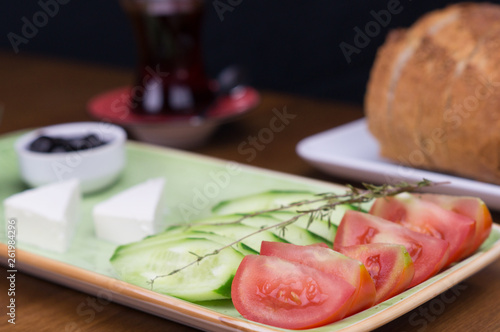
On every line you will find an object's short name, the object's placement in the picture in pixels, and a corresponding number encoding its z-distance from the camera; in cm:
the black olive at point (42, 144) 107
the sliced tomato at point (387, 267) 89
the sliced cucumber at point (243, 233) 93
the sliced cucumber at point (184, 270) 89
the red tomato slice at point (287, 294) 86
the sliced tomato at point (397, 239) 90
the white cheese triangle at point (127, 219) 98
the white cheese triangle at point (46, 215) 97
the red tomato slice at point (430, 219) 92
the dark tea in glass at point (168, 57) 116
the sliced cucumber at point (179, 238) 92
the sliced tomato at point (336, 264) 87
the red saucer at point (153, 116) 116
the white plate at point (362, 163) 100
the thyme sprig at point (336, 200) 93
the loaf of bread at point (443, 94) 102
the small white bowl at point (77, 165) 106
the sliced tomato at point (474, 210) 93
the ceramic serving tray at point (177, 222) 87
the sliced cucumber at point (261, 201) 99
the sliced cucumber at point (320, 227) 94
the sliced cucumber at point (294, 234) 93
